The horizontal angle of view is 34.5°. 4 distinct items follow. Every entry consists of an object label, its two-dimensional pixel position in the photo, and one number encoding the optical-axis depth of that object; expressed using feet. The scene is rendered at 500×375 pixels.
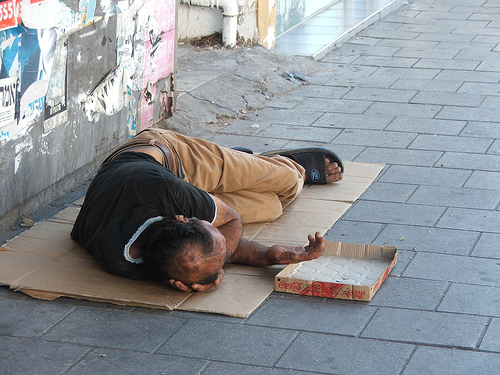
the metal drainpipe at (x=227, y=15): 25.46
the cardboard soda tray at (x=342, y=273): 11.07
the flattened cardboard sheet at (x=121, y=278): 11.04
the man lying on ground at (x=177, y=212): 10.77
